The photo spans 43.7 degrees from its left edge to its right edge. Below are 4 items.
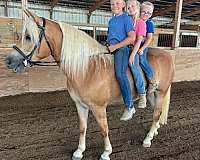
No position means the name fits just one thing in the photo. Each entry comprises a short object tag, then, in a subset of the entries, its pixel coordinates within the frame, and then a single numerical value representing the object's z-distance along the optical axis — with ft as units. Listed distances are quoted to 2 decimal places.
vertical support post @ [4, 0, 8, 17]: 33.29
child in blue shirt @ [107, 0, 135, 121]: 7.34
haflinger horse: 6.56
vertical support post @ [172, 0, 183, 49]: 18.52
